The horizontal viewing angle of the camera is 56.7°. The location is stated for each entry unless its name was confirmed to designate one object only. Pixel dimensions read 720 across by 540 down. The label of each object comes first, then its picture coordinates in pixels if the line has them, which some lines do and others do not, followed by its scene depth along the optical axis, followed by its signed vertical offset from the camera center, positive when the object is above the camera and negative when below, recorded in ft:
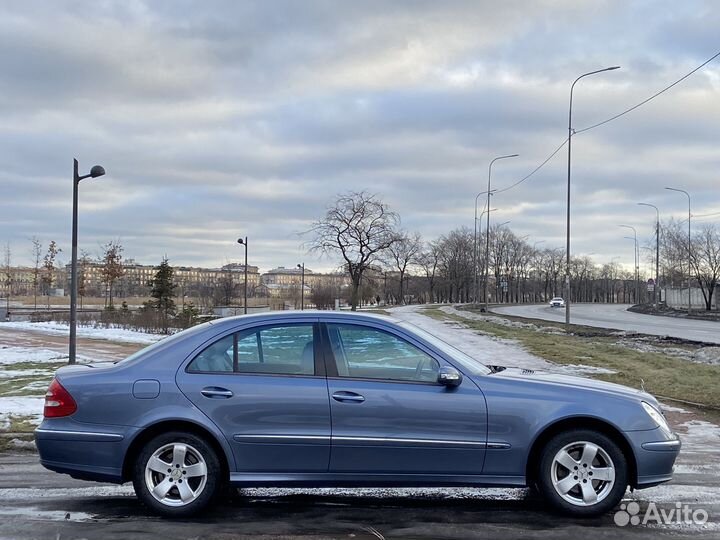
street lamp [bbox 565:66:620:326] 97.60 +9.81
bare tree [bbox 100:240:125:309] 169.68 +4.80
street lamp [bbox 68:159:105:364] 50.16 +2.77
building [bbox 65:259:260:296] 202.84 +3.42
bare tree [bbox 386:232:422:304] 284.96 +15.62
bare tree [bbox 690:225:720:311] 190.29 +8.24
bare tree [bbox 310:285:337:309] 212.64 -3.16
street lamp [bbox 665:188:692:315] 196.06 +11.19
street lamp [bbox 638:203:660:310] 176.69 +9.21
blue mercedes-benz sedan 16.31 -3.60
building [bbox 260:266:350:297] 288.34 +5.39
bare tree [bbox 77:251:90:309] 194.02 +4.02
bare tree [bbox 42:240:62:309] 181.68 +6.02
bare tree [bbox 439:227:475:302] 368.27 +16.69
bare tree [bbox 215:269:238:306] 188.14 -1.45
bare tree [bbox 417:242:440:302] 368.58 +14.47
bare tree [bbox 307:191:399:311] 164.66 +13.71
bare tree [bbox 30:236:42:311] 182.23 +3.54
